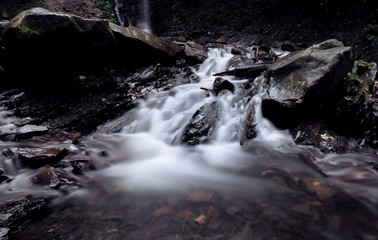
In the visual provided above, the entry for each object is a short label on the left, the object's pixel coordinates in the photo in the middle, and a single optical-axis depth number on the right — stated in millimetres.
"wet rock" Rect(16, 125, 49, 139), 4184
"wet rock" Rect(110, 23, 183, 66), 7320
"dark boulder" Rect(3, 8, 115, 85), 5012
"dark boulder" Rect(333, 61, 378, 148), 3828
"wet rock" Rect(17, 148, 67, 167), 3310
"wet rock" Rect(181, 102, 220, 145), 4266
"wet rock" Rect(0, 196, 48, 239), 2182
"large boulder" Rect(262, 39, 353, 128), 3965
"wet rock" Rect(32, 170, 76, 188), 2920
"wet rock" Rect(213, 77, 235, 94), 5375
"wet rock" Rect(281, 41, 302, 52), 8195
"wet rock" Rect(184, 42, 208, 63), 8406
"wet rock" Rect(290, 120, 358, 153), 3703
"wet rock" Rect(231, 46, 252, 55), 8680
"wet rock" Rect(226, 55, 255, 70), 7348
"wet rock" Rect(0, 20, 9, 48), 6363
